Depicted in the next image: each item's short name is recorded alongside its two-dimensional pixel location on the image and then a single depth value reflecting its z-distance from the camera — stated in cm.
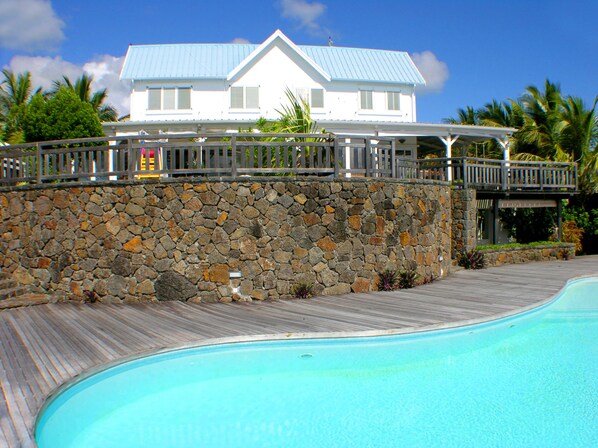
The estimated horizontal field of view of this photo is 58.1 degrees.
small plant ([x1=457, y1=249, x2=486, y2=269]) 1692
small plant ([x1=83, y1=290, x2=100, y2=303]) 1055
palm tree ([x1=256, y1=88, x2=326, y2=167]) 1354
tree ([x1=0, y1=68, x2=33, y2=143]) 3488
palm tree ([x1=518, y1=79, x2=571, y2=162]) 2538
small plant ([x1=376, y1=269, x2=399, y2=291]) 1181
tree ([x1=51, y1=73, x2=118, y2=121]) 3453
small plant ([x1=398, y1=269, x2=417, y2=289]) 1217
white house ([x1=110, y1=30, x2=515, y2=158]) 2512
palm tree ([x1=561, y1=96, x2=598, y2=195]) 2442
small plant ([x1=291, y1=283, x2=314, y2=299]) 1093
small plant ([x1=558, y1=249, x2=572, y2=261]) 2012
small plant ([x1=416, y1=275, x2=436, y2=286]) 1277
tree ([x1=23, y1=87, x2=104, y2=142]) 1518
